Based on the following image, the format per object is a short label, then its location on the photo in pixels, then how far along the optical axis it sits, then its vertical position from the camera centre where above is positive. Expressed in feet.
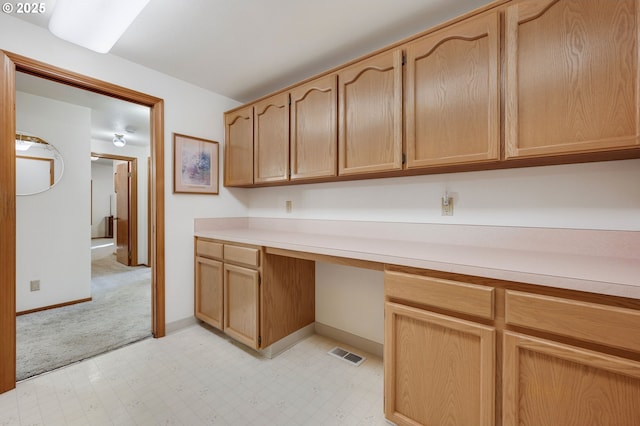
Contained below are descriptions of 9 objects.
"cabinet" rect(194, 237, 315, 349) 6.46 -2.11
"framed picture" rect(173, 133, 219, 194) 8.07 +1.47
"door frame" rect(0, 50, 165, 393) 5.32 +0.33
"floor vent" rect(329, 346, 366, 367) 6.45 -3.57
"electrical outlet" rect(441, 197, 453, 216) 5.59 +0.08
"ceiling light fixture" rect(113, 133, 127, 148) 13.78 +3.68
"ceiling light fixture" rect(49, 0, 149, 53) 4.51 +3.43
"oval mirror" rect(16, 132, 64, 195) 9.24 +1.71
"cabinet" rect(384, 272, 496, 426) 3.53 -2.07
